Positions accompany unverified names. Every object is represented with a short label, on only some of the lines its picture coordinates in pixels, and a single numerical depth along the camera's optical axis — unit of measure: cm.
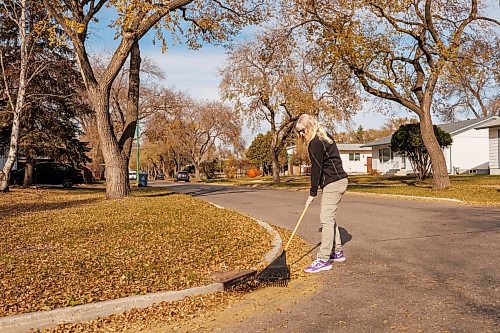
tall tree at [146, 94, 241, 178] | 5472
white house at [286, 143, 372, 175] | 6209
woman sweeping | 581
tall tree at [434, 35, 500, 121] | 1898
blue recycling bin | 3959
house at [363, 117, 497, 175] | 3922
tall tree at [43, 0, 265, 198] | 1555
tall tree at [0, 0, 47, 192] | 1970
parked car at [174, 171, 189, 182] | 5985
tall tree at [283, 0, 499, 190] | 1944
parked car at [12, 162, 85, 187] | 3039
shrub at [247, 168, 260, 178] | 7112
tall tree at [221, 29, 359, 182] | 2697
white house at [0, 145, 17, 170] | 2562
